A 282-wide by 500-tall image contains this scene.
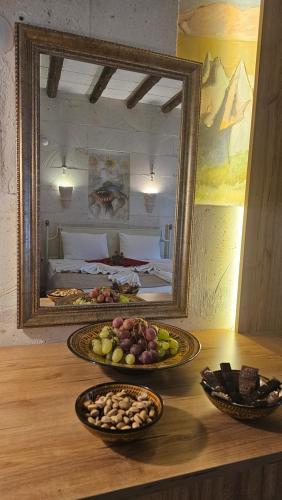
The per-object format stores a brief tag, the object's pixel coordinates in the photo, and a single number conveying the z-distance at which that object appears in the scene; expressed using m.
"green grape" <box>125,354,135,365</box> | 0.98
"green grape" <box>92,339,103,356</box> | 1.03
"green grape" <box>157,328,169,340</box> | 1.11
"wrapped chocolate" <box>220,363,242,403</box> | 0.86
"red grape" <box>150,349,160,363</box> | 1.00
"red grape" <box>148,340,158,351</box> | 1.02
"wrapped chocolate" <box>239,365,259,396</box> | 0.86
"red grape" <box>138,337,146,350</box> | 1.02
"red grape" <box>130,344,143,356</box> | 1.00
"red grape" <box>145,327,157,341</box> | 1.03
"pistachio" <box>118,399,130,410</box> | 0.77
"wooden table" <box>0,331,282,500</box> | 0.63
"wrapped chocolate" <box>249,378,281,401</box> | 0.86
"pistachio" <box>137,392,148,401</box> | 0.82
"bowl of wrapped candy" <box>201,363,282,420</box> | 0.79
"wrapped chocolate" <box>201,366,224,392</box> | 0.87
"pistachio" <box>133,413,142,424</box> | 0.72
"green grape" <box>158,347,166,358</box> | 1.04
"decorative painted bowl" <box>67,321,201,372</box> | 0.96
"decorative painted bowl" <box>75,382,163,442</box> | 0.68
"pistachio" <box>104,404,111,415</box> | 0.75
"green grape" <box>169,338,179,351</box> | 1.08
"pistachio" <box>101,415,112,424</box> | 0.71
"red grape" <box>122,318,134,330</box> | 1.05
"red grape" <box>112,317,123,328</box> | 1.09
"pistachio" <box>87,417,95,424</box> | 0.71
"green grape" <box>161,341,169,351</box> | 1.06
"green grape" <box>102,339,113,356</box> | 1.02
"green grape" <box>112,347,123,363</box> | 0.99
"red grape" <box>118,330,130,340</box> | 1.04
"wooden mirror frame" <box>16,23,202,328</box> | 1.06
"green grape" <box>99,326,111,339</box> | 1.06
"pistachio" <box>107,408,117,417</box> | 0.74
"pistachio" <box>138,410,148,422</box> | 0.73
